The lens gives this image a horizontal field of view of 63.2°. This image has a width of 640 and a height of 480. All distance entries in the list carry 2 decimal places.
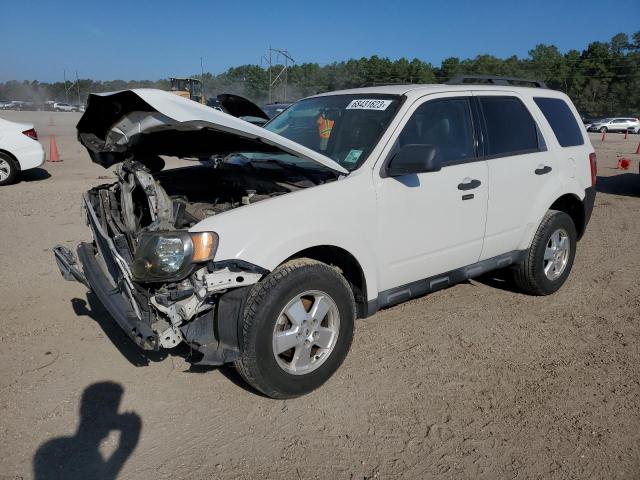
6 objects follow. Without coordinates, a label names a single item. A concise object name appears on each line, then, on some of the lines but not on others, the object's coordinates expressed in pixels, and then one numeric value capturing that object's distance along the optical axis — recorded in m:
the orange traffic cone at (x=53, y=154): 14.32
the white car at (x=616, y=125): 43.87
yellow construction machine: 39.91
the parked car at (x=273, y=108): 16.59
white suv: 2.95
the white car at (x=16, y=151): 10.17
